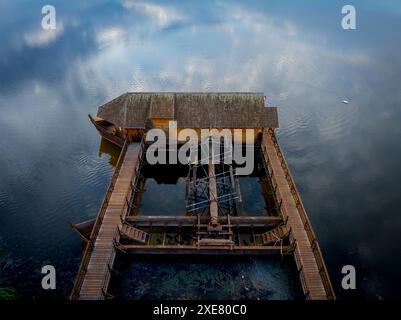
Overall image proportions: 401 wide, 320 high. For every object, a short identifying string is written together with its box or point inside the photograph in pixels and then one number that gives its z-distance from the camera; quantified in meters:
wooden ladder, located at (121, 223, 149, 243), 29.92
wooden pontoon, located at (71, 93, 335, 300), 27.09
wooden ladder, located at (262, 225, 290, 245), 29.65
